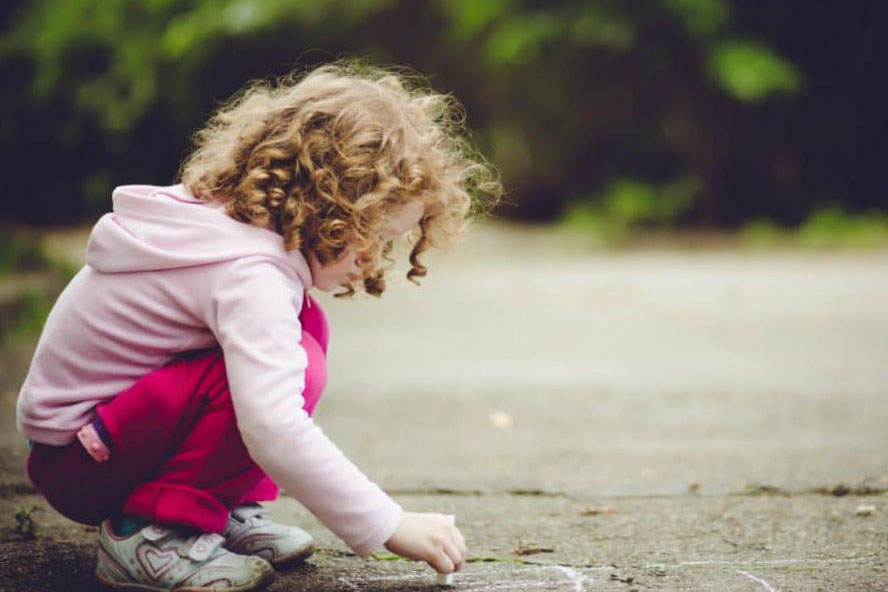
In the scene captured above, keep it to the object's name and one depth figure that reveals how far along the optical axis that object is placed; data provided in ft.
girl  10.96
